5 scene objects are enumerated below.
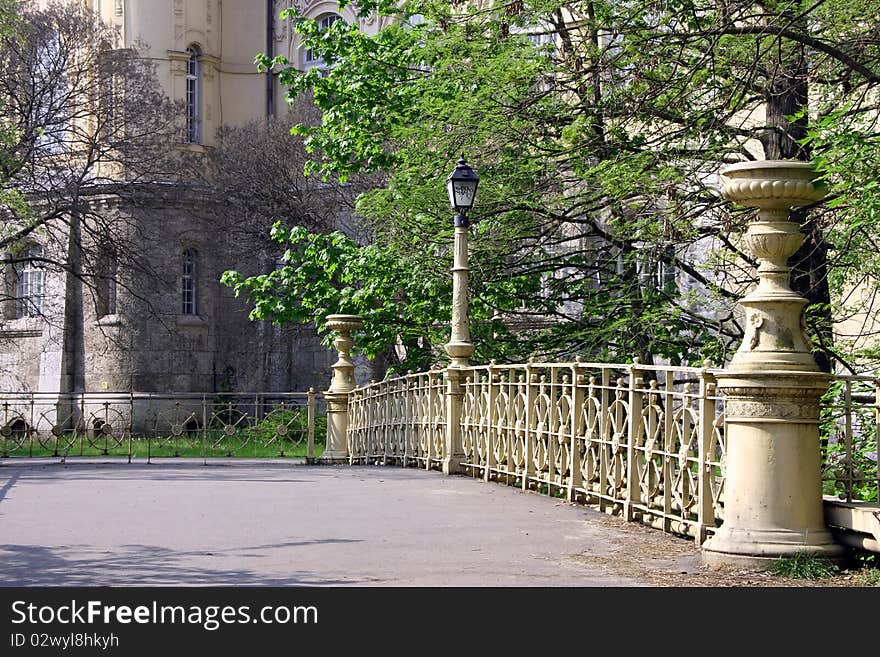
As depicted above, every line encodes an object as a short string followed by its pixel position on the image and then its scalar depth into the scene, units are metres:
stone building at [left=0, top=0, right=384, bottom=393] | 88.95
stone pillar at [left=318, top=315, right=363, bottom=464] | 46.92
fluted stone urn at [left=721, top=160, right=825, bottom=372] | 17.48
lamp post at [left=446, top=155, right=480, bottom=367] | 33.73
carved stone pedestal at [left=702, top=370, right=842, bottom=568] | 16.89
